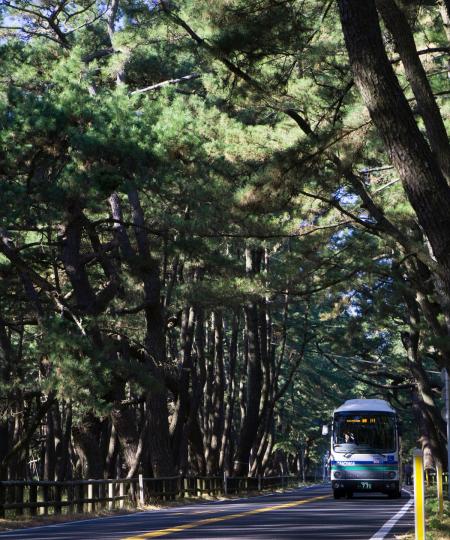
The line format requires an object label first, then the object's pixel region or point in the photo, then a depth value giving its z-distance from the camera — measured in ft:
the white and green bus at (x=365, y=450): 109.50
